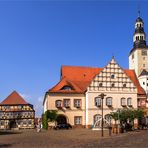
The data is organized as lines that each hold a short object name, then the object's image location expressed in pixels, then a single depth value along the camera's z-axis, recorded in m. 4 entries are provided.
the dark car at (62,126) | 25.22
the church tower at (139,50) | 34.68
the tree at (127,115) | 20.84
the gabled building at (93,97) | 26.28
